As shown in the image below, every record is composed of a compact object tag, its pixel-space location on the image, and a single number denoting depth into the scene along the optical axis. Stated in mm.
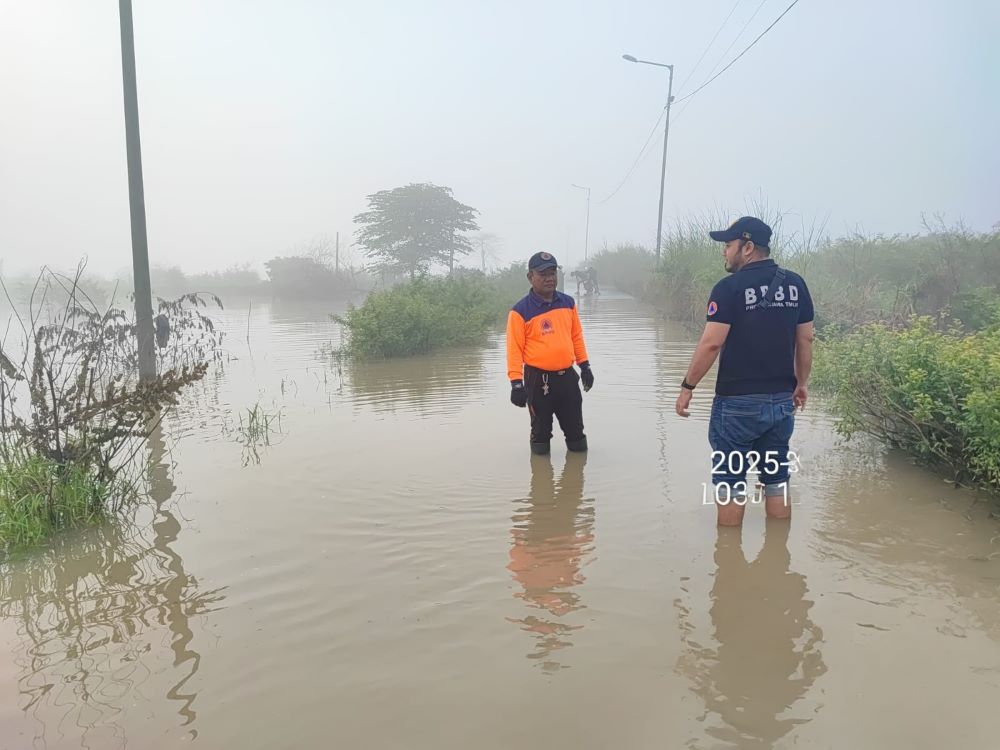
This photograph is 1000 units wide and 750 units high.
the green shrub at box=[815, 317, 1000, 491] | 4176
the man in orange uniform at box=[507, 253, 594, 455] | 5621
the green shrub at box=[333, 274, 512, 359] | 12891
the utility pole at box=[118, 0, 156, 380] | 9359
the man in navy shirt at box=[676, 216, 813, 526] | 3871
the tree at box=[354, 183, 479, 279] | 49688
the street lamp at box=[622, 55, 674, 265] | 28367
